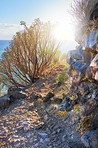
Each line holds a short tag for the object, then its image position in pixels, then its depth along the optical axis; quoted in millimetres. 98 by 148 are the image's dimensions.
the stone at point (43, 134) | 3341
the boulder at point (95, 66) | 2826
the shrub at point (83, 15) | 3123
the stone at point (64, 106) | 4173
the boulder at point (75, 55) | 3908
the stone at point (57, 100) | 4666
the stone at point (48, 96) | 5082
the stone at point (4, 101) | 4988
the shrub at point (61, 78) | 6174
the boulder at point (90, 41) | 2975
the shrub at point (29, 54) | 7094
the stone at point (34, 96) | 5465
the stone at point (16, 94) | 5555
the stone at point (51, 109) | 4395
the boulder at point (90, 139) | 2553
